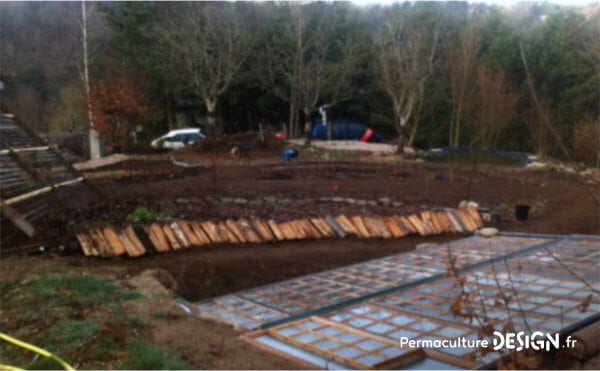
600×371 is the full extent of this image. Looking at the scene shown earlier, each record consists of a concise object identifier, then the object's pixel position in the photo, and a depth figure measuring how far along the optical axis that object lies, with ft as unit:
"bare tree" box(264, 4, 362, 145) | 81.76
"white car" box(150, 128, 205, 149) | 76.69
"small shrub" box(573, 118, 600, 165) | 49.26
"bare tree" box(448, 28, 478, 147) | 70.74
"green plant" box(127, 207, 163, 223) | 23.45
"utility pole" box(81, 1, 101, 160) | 68.08
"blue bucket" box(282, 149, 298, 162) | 58.65
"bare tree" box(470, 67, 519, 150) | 65.72
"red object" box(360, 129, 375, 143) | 86.58
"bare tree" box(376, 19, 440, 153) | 72.02
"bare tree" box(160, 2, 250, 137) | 79.66
